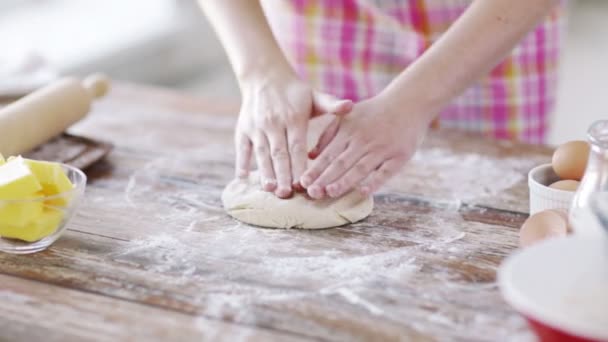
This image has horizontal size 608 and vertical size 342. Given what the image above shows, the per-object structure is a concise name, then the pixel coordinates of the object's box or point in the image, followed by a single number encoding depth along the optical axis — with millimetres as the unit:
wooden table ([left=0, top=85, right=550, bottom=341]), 1287
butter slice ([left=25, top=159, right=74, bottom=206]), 1431
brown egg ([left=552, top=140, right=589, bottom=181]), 1435
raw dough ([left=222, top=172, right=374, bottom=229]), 1508
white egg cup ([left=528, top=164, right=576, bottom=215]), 1416
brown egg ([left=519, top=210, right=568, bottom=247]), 1332
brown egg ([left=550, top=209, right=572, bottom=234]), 1343
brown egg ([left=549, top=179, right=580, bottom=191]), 1426
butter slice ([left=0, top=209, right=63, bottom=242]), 1421
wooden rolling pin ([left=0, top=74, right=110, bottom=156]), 1619
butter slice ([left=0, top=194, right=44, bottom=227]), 1397
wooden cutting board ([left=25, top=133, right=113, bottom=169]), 1713
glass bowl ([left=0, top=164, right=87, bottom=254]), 1400
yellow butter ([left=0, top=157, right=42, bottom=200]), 1393
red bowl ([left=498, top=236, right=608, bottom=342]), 1121
